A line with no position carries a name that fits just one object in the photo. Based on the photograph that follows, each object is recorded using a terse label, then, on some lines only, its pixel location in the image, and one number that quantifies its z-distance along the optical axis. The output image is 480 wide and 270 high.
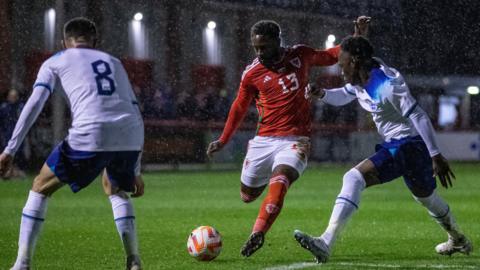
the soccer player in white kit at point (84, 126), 14.17
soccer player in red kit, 17.84
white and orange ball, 17.09
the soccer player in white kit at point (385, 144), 15.70
